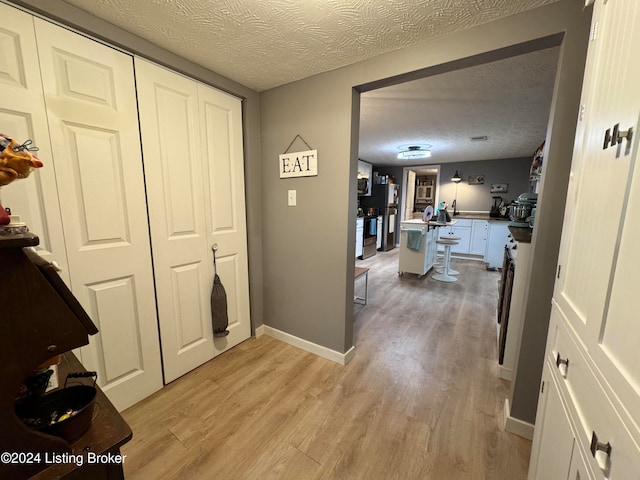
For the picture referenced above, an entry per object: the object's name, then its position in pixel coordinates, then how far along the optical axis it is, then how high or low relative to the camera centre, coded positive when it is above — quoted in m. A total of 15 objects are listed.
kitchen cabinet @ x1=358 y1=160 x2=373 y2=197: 5.62 +0.53
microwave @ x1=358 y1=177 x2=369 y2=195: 5.57 +0.35
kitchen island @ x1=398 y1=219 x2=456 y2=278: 4.09 -0.71
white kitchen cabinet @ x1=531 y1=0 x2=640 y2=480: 0.51 -0.14
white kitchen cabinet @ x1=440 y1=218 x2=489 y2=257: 5.59 -0.70
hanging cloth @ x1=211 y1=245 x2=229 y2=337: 2.00 -0.80
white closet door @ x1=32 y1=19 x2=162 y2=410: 1.27 +0.00
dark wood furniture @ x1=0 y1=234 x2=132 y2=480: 0.51 -0.31
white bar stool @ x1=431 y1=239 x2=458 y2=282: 4.25 -1.14
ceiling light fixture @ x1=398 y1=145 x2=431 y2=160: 4.39 +0.85
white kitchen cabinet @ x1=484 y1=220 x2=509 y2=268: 4.98 -0.77
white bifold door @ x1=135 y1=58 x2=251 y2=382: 1.62 -0.01
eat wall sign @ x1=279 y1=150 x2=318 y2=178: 1.96 +0.29
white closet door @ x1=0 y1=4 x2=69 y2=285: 1.11 +0.35
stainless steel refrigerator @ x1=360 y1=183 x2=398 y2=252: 6.41 -0.06
